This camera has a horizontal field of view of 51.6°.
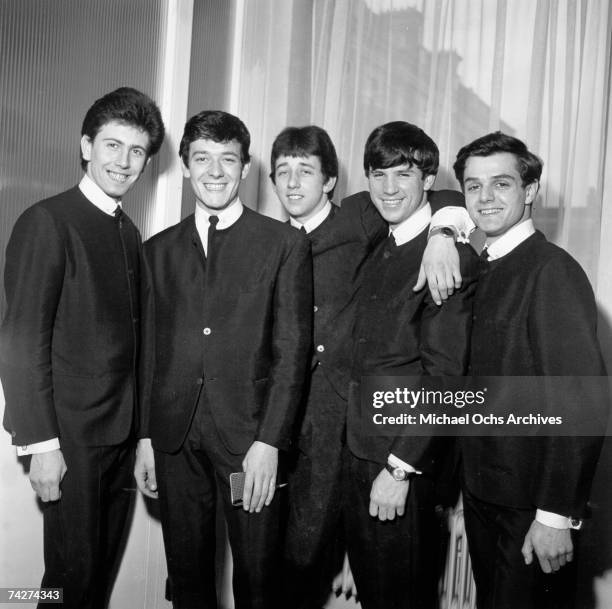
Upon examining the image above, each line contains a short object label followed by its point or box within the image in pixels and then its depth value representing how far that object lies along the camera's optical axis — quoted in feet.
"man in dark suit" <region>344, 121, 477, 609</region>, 5.36
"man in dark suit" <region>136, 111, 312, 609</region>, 5.47
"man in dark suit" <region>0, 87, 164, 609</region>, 5.11
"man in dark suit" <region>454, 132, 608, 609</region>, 4.76
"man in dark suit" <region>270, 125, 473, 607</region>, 6.20
